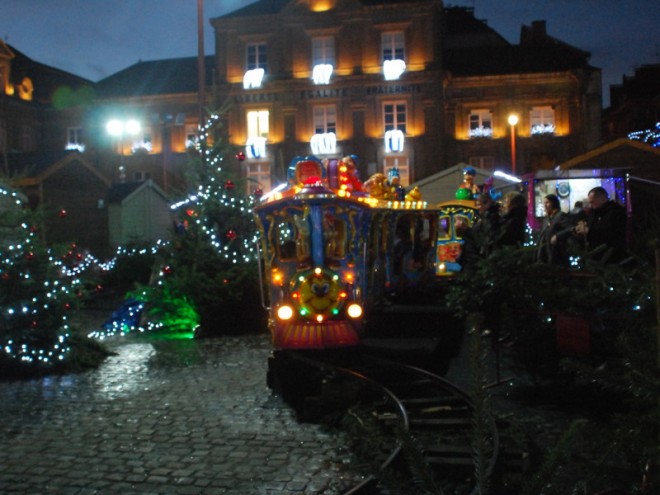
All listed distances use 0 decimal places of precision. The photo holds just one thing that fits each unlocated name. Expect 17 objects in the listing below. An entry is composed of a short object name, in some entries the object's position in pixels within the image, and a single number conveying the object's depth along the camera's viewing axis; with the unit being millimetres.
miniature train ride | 10305
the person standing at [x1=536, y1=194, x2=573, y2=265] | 11055
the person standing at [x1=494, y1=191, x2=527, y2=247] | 11977
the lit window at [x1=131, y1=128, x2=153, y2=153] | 49594
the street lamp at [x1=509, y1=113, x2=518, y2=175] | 32750
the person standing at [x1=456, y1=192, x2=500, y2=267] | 10164
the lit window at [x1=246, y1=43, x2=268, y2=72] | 45719
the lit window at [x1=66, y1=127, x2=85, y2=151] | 52844
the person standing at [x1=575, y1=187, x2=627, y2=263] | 9633
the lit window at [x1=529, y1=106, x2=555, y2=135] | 43875
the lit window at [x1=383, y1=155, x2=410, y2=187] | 43719
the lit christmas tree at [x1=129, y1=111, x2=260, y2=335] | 16453
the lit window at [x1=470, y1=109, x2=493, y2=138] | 44188
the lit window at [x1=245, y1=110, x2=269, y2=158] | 45281
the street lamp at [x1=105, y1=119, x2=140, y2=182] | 47497
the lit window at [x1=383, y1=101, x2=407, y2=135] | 43875
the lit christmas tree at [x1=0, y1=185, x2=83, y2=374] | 11703
